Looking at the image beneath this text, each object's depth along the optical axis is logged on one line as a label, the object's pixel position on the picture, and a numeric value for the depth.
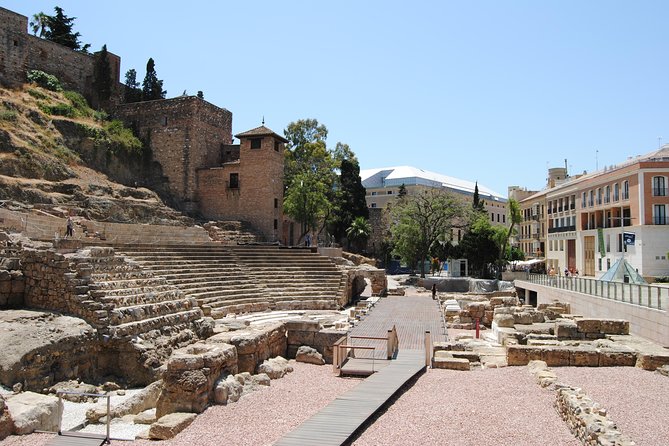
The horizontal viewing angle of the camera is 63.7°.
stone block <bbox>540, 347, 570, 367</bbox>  11.91
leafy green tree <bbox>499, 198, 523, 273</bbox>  46.97
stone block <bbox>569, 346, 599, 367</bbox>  11.69
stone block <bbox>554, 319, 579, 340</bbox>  14.60
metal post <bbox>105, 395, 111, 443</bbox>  8.05
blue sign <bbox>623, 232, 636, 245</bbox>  27.38
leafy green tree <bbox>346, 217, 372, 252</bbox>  45.14
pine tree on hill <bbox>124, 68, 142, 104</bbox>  43.00
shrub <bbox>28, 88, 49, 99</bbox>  33.79
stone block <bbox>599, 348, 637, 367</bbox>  11.55
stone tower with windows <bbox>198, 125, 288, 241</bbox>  35.34
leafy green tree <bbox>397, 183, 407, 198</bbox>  59.22
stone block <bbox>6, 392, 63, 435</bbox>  8.28
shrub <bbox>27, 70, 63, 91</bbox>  35.32
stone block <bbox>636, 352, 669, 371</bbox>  11.06
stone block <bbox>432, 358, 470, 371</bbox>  12.34
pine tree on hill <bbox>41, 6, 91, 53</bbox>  43.68
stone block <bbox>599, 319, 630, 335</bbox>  14.68
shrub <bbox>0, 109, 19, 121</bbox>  28.84
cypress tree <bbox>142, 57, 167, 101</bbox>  44.53
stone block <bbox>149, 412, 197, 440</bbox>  8.23
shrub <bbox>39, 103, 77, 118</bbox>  32.84
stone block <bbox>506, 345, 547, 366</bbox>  12.11
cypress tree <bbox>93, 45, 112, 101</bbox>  40.06
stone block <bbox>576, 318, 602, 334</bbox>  14.54
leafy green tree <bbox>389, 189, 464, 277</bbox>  39.50
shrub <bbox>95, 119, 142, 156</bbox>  33.94
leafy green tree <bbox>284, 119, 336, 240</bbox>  38.25
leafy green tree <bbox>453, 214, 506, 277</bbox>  38.94
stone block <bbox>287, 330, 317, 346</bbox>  14.73
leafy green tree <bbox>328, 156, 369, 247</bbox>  46.03
